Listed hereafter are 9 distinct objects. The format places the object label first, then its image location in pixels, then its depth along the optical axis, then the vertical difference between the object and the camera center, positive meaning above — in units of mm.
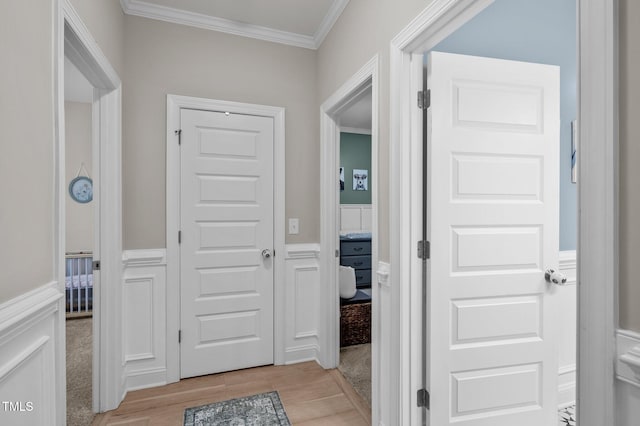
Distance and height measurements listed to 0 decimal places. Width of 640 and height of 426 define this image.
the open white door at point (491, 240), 1599 -138
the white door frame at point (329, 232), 2629 -160
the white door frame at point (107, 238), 2045 -167
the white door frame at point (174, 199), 2414 +91
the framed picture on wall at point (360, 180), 5492 +538
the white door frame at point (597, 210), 780 +7
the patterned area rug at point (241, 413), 1952 -1240
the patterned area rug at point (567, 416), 1937 -1233
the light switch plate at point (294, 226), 2764 -118
